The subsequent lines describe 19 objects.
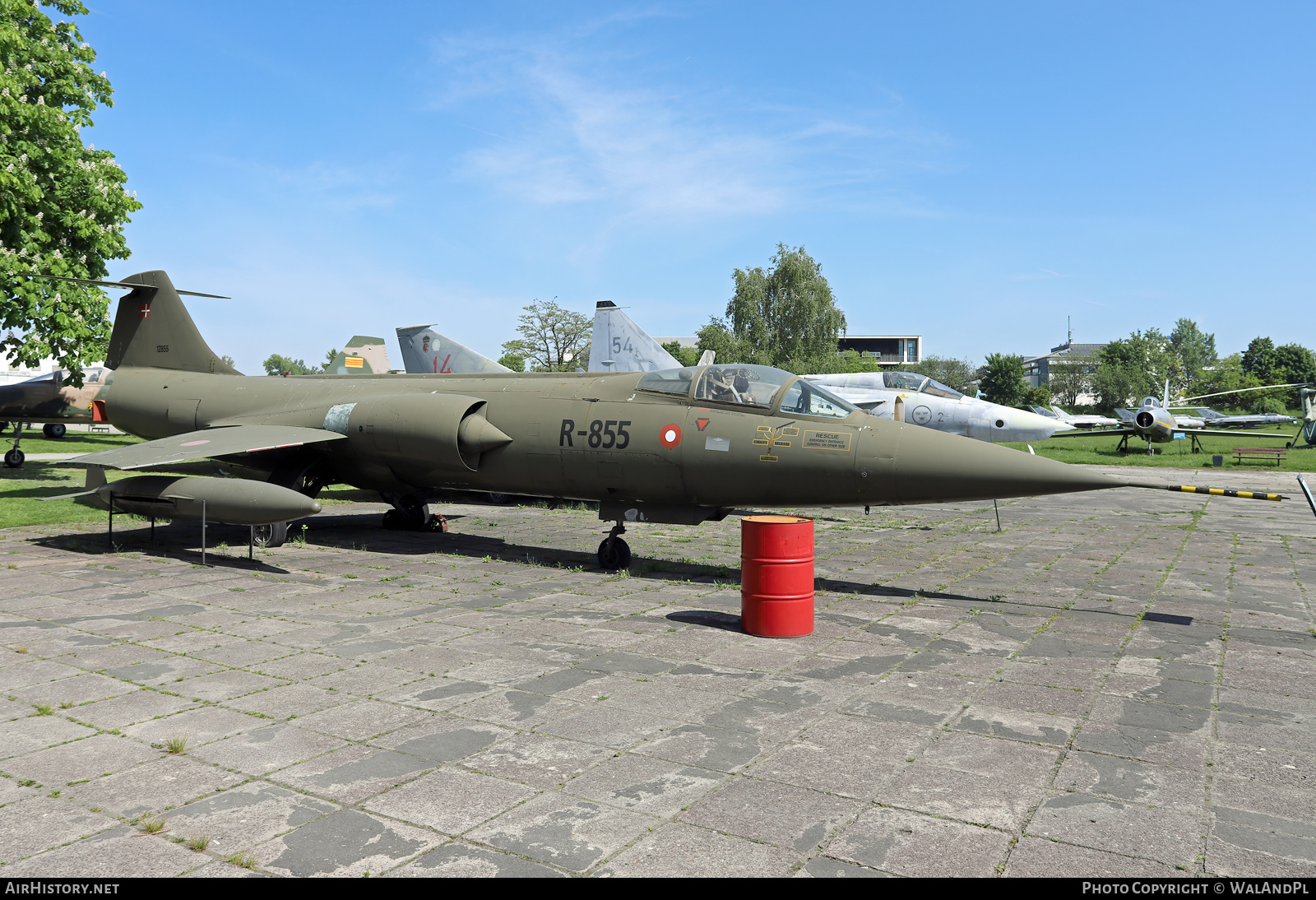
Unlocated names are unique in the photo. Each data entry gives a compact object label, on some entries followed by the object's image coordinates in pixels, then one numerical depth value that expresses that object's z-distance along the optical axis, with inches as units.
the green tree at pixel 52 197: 655.1
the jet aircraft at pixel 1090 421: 1883.0
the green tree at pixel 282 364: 6660.9
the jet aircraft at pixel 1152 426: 1424.7
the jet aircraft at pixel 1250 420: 2632.9
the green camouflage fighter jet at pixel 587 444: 331.3
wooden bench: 1193.7
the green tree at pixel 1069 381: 4685.0
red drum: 275.9
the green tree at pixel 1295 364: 4744.1
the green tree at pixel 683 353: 3662.4
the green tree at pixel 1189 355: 5654.5
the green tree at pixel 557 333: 3270.2
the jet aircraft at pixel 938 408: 735.7
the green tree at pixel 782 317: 2255.2
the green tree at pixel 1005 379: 4313.5
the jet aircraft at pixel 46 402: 1082.1
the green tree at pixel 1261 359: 5083.7
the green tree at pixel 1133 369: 3678.6
